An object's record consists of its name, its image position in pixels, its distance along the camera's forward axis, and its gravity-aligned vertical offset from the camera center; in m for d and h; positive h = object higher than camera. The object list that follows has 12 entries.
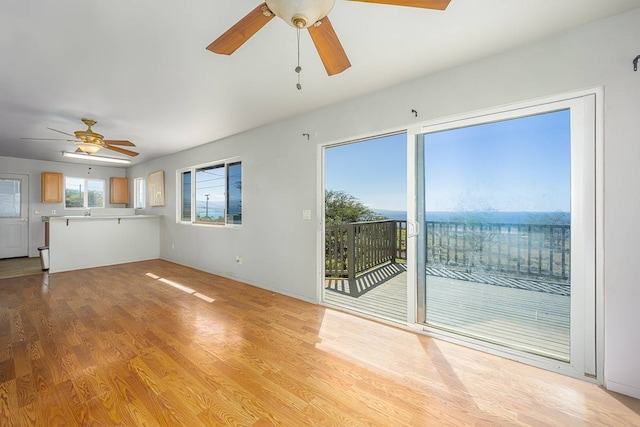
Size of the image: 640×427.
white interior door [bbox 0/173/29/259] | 6.22 -0.08
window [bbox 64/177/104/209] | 7.13 +0.51
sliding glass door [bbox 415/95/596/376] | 1.93 -0.15
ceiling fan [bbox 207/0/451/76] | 1.18 +0.95
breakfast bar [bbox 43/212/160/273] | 5.12 -0.60
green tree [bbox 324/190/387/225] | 4.74 +0.05
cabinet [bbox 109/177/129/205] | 7.55 +0.59
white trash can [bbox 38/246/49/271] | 5.29 -0.92
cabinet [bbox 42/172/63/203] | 6.57 +0.61
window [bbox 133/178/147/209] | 7.25 +0.52
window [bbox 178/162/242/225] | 4.76 +0.35
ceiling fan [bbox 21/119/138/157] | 3.53 +0.95
